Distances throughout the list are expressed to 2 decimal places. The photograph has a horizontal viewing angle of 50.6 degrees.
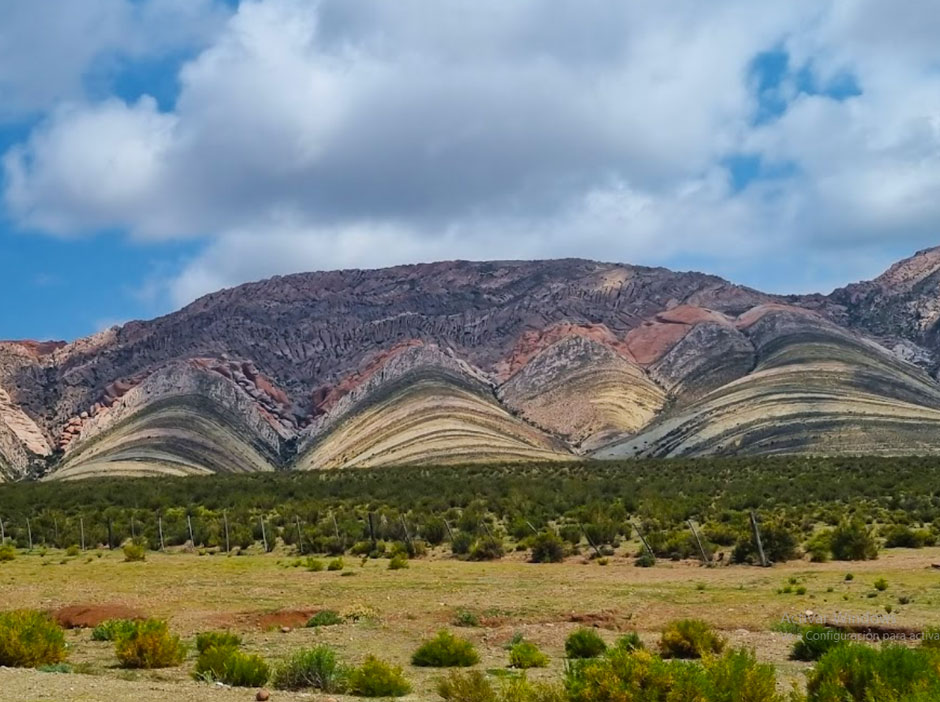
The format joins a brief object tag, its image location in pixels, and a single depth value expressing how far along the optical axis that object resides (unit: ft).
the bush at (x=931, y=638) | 41.40
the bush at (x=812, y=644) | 52.19
